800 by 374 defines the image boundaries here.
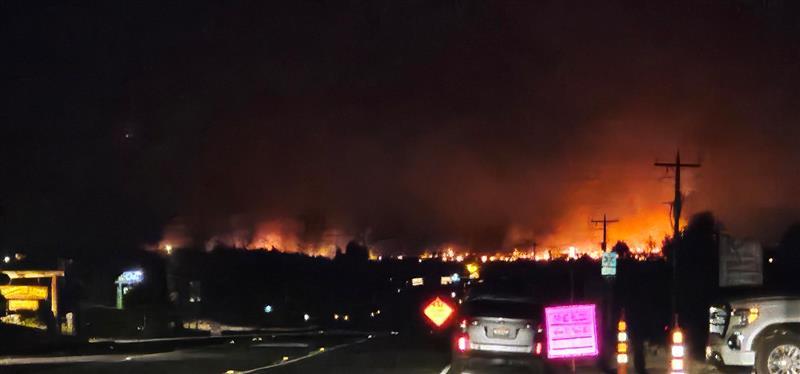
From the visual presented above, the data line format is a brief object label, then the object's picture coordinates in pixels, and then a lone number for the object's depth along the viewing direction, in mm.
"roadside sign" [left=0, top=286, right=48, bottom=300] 60344
